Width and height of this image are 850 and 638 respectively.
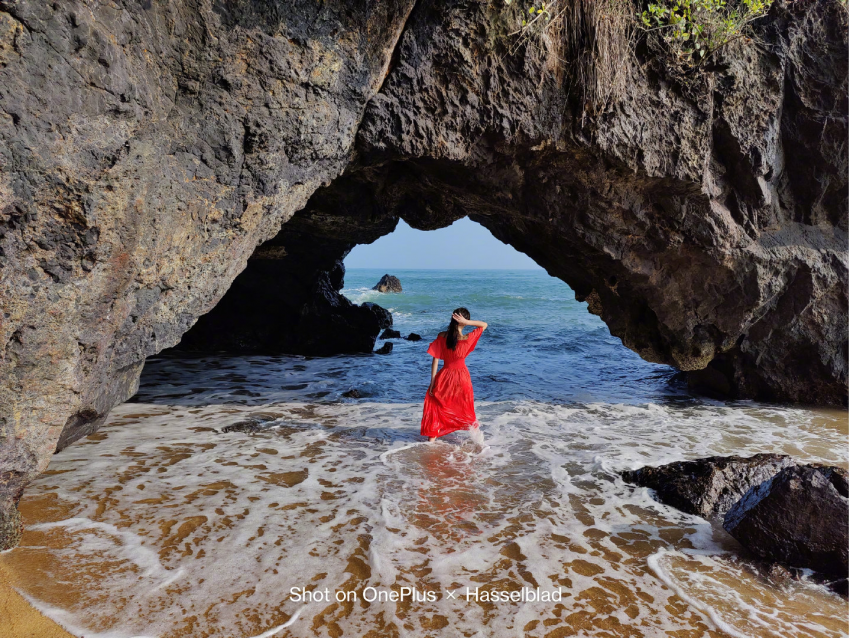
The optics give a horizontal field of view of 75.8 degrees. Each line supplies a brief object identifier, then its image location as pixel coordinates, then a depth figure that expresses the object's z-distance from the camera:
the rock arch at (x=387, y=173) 3.14
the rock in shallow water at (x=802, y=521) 3.41
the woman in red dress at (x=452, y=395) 6.04
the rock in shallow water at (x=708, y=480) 4.28
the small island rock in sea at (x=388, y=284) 37.94
